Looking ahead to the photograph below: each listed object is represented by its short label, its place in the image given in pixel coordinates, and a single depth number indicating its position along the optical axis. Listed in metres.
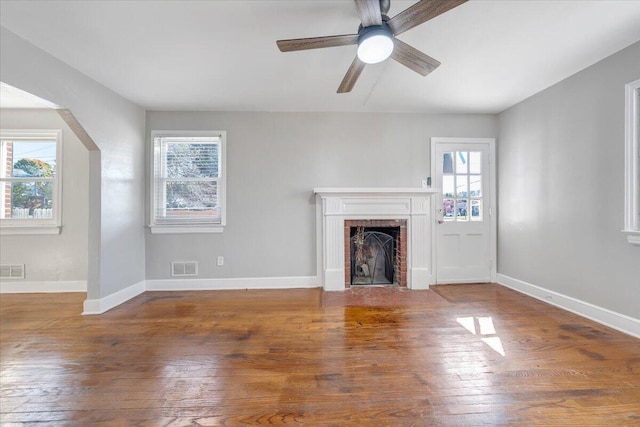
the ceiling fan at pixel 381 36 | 1.60
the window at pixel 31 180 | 3.74
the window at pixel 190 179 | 3.92
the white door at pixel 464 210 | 4.09
